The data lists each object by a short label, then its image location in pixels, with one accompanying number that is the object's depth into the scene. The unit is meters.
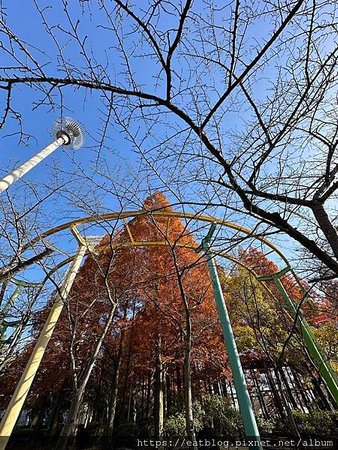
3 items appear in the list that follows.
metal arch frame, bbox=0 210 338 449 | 3.62
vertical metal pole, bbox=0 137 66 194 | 4.81
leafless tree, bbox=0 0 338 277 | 1.65
